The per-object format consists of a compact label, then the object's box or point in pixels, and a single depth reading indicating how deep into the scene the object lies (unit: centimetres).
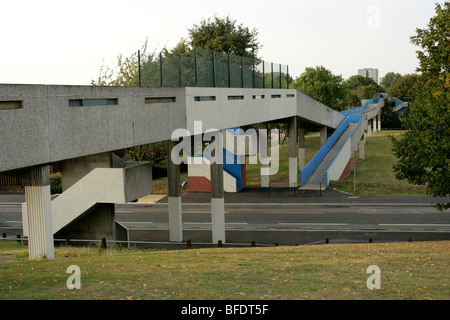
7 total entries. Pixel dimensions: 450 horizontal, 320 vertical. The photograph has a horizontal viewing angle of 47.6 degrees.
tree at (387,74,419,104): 11994
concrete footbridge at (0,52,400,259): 1236
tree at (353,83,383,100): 12988
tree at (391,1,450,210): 2183
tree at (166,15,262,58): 6400
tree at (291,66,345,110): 9719
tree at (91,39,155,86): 4780
